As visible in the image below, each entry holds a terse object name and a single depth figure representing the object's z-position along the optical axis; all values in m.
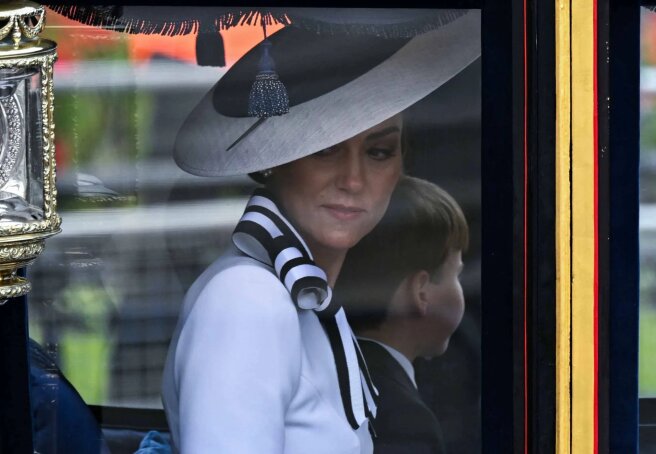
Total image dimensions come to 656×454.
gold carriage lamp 9.03
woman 9.22
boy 9.25
